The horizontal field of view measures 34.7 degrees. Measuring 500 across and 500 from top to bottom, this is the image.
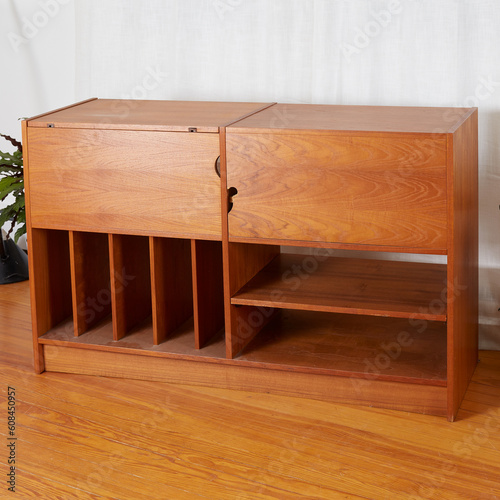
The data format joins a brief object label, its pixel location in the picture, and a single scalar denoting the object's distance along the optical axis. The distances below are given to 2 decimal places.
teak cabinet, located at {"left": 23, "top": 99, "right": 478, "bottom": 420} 1.97
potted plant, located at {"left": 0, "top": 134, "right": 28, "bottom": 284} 2.83
